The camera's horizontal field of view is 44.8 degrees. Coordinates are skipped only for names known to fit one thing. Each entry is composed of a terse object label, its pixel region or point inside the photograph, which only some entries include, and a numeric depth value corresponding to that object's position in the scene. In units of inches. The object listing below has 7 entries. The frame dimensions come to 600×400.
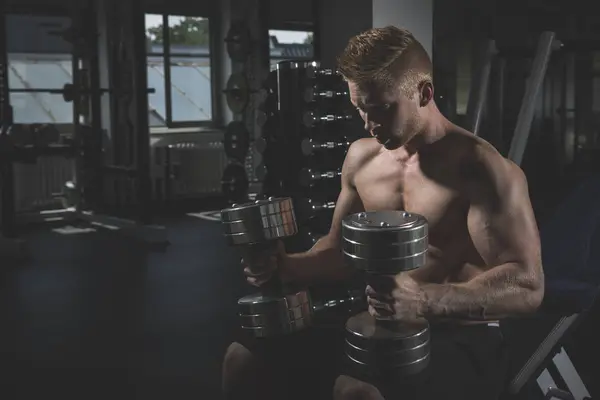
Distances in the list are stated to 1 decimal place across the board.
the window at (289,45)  267.7
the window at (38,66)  228.8
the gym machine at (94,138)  173.3
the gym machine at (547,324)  48.1
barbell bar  203.7
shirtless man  37.6
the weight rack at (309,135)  86.1
